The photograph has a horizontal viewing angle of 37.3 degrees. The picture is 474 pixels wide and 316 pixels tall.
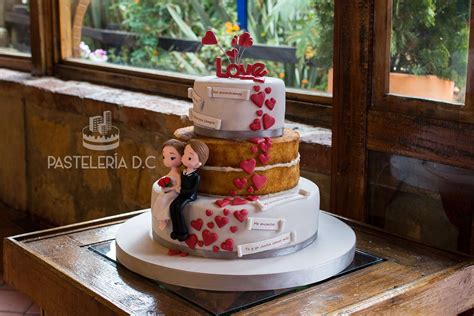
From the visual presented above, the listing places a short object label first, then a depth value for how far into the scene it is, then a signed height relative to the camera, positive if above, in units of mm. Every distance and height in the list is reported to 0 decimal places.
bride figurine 1308 -246
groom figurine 1272 -245
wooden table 1175 -416
